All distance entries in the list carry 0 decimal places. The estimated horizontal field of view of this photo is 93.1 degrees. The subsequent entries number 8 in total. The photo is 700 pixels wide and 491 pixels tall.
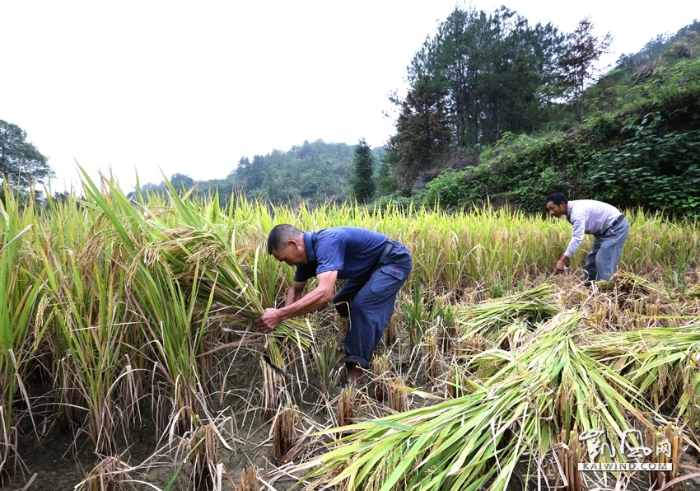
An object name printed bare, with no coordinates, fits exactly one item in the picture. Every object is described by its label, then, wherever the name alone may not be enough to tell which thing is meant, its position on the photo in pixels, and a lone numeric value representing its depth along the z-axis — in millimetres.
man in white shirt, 3779
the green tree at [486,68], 21938
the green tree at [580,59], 13656
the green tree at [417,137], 18906
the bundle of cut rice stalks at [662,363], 1386
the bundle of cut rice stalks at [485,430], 1028
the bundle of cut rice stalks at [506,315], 2201
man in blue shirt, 1796
